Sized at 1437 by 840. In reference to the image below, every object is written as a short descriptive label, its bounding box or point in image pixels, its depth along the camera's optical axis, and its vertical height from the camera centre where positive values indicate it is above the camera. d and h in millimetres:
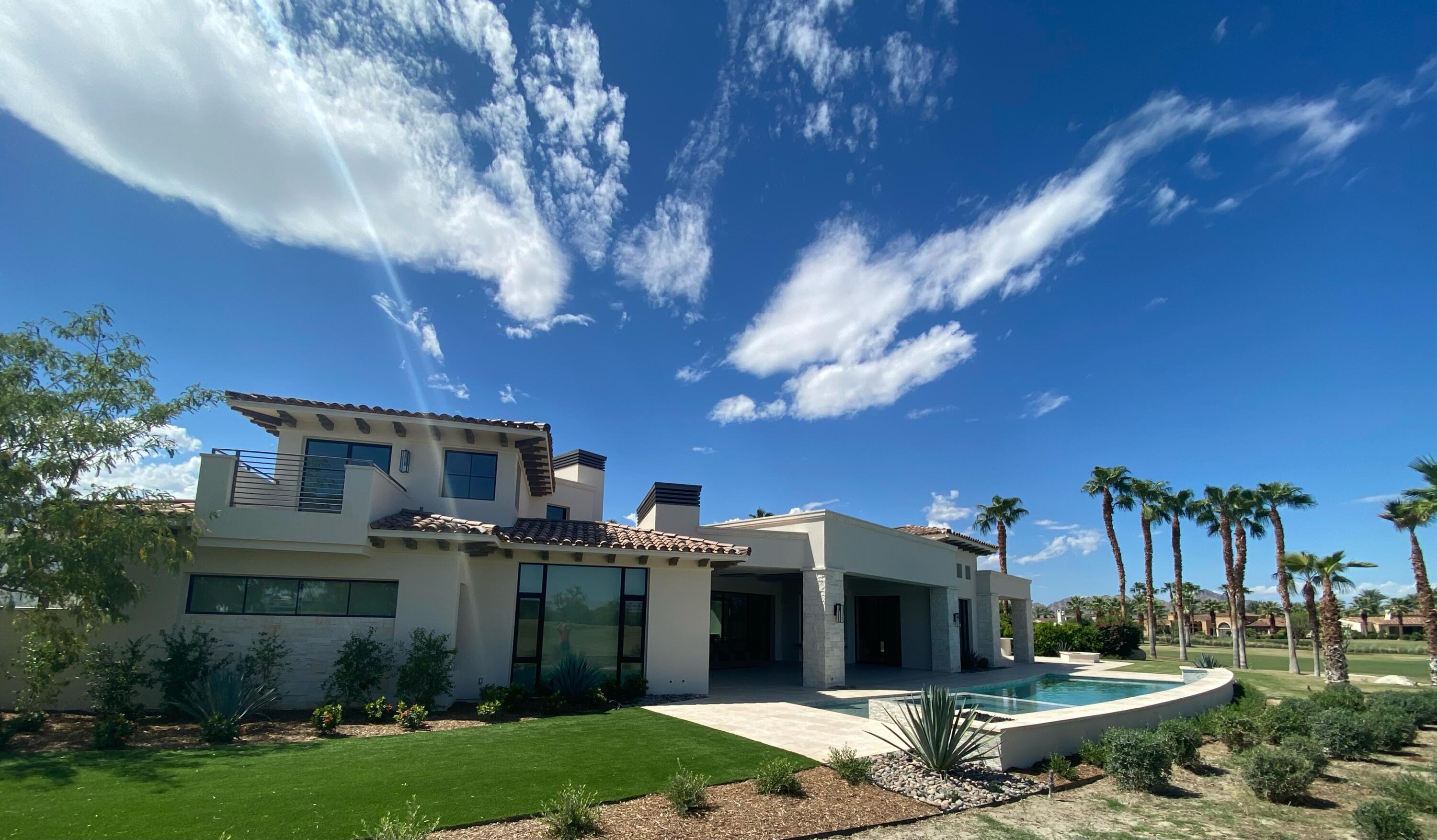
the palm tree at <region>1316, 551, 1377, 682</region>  25156 -912
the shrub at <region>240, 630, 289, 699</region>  13039 -1800
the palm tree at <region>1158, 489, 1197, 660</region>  38812 +4372
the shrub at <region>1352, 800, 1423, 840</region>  7699 -2534
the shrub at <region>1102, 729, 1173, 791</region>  9992 -2513
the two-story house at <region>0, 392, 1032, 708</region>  13930 +338
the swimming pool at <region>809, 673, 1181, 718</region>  11945 -2314
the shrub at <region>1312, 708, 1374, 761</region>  12609 -2620
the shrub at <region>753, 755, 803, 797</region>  8648 -2494
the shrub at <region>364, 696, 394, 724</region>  12562 -2525
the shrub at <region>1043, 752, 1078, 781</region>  10258 -2674
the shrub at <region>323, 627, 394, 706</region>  13352 -1973
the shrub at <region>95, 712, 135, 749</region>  10320 -2490
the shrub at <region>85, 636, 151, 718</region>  11773 -1980
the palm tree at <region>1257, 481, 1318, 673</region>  33594 +4375
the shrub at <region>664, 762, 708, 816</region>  7887 -2453
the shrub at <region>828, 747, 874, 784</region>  9266 -2482
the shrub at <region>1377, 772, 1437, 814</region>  8898 -2578
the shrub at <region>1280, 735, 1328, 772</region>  10891 -2436
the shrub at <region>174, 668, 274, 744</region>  10867 -2296
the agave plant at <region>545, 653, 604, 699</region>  15023 -2237
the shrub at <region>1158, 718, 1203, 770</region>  11516 -2538
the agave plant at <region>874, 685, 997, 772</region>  9789 -2156
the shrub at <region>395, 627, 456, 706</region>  13383 -1918
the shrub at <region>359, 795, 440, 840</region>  6414 -2454
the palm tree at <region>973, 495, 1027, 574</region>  44312 +4468
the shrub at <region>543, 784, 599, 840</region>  7035 -2471
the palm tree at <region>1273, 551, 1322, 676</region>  32406 +721
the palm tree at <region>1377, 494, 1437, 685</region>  22406 +2346
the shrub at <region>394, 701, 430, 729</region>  12289 -2556
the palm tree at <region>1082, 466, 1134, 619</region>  40625 +5765
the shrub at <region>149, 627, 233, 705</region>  12531 -1784
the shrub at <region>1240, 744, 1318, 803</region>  9672 -2550
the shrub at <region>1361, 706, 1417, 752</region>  12961 -2569
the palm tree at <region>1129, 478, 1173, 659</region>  38688 +4516
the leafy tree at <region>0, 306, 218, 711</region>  11109 +1035
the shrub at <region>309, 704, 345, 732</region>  11758 -2516
